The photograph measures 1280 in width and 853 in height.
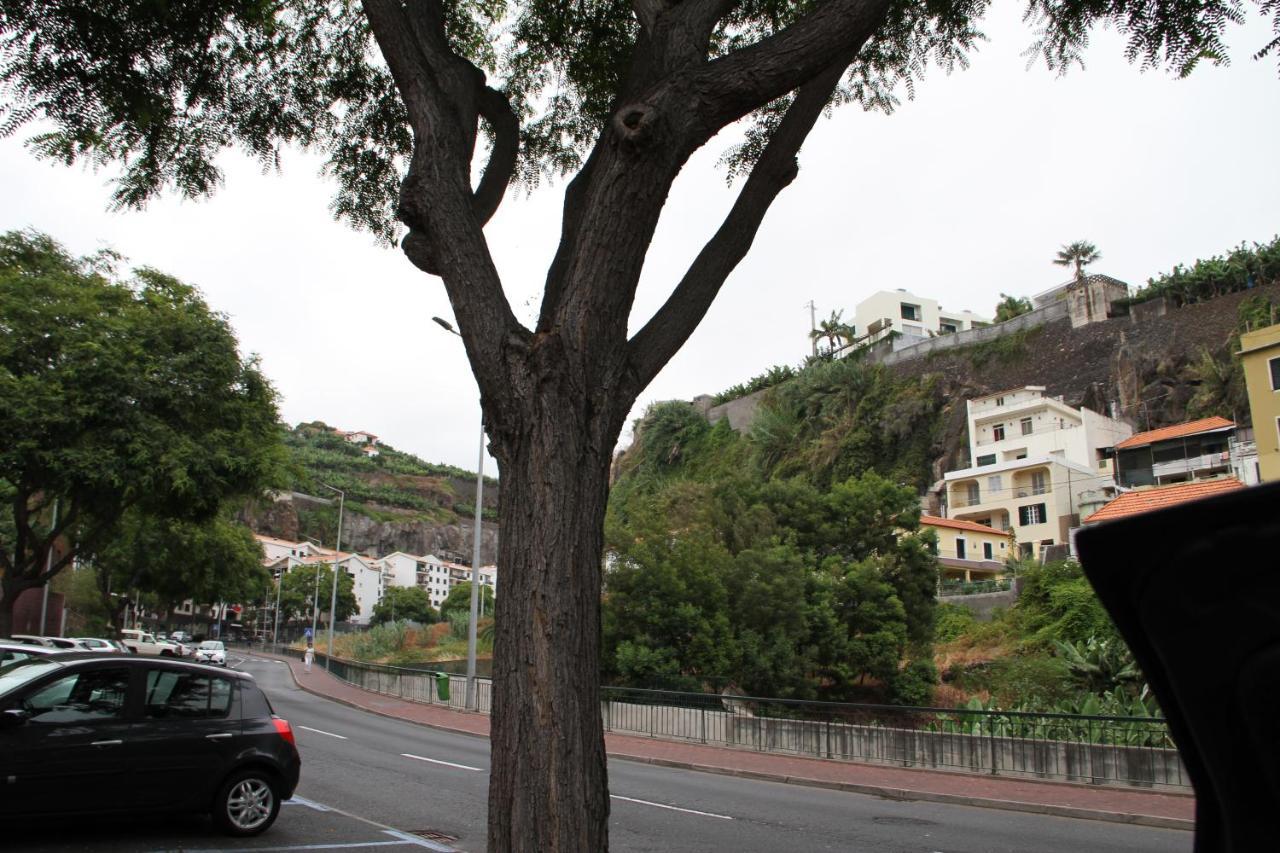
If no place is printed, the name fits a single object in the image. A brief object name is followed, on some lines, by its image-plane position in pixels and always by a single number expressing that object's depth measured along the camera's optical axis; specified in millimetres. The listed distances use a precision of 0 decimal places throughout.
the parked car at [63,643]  19859
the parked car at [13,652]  12205
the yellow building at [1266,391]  31984
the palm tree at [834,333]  85250
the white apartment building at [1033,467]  53250
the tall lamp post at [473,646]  26547
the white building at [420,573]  146125
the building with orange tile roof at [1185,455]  45656
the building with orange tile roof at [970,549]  54531
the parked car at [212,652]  39716
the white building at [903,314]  101188
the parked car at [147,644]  39178
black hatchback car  7430
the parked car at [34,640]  18734
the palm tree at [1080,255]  73625
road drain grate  9203
